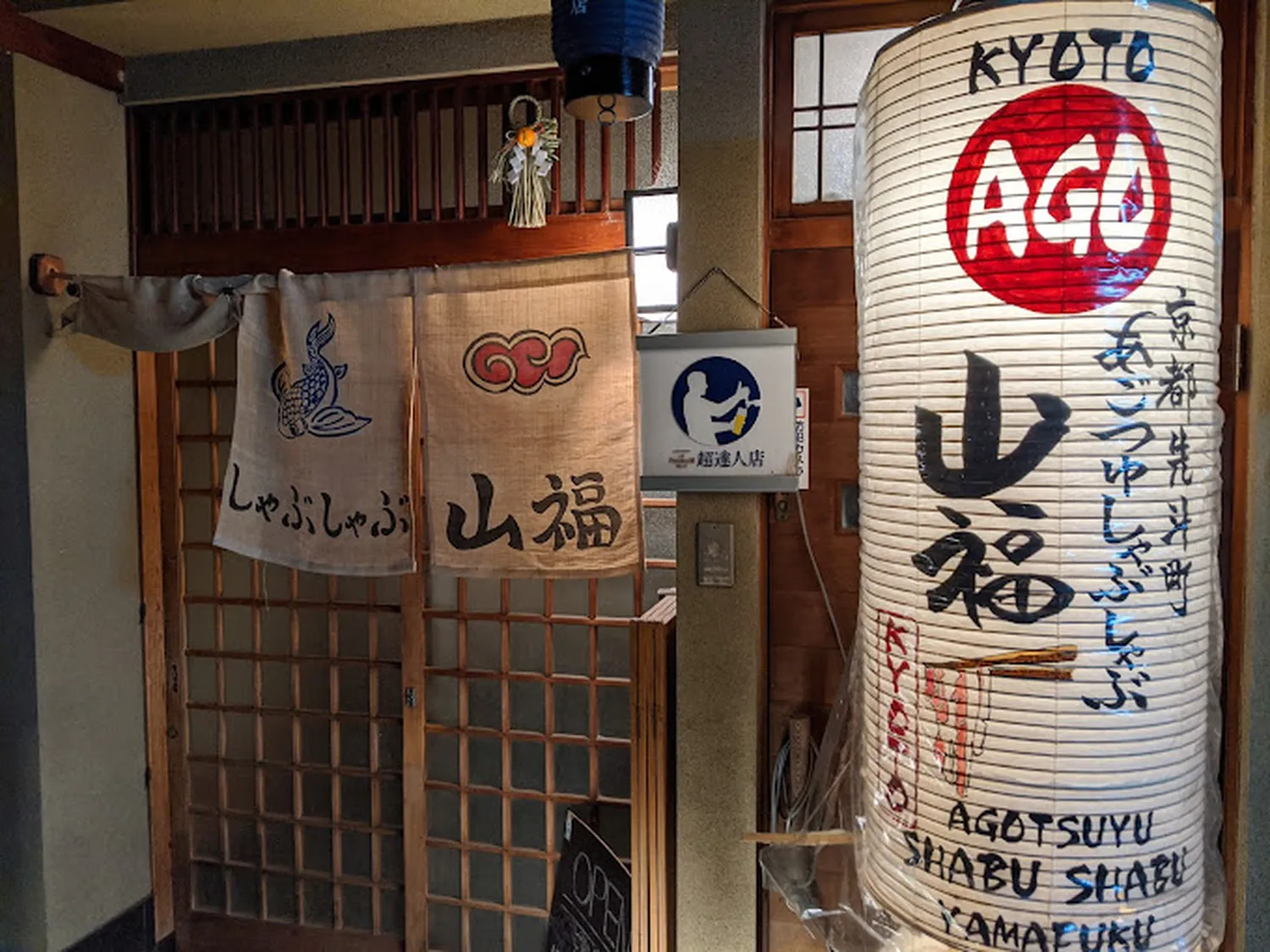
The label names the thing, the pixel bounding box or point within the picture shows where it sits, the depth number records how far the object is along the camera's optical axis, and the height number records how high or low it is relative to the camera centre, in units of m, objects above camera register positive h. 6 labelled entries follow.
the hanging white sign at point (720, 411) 3.32 +0.10
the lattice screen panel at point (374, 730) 4.29 -1.45
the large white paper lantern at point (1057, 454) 2.01 -0.04
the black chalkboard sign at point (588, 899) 3.76 -1.98
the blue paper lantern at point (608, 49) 2.59 +1.12
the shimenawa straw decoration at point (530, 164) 3.95 +1.20
